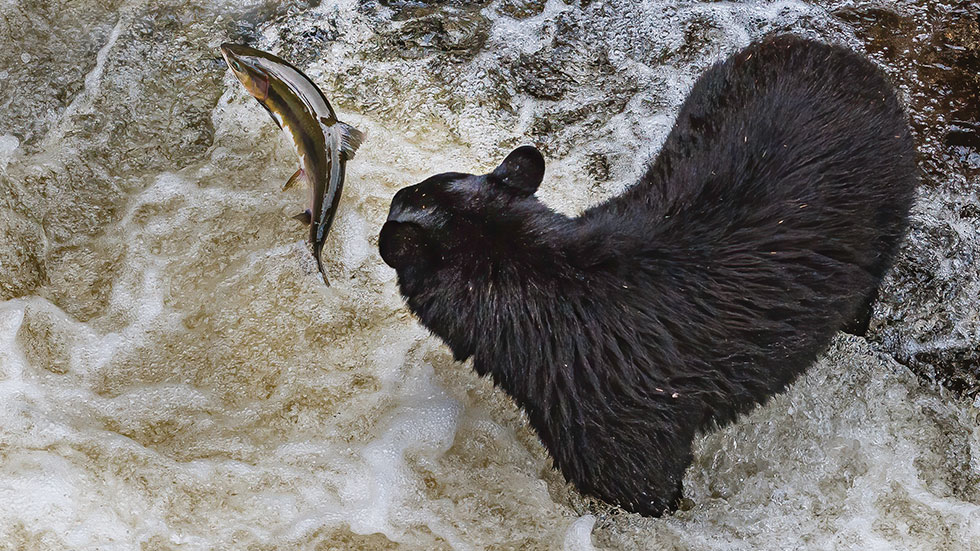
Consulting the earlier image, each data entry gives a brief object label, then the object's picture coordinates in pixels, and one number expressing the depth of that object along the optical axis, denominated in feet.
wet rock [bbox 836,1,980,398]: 27.66
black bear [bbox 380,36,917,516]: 21.65
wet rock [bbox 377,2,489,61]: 33.78
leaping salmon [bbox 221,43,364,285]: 22.94
